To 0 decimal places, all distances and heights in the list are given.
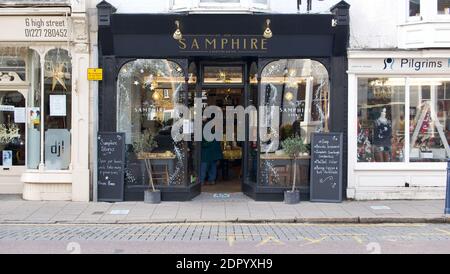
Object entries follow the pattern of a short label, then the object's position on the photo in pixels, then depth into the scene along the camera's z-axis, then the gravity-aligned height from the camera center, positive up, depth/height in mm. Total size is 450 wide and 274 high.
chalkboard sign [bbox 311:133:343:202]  12703 -851
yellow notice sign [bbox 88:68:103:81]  12805 +1229
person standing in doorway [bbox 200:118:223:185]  14609 -775
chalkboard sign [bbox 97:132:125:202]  12797 -762
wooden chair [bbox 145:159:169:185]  13078 -962
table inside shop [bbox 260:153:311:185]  13023 -692
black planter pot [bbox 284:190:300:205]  12562 -1471
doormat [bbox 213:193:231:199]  13422 -1548
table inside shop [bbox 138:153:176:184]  13078 -759
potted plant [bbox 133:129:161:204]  12688 -506
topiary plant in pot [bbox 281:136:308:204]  12578 -504
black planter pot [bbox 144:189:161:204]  12680 -1478
